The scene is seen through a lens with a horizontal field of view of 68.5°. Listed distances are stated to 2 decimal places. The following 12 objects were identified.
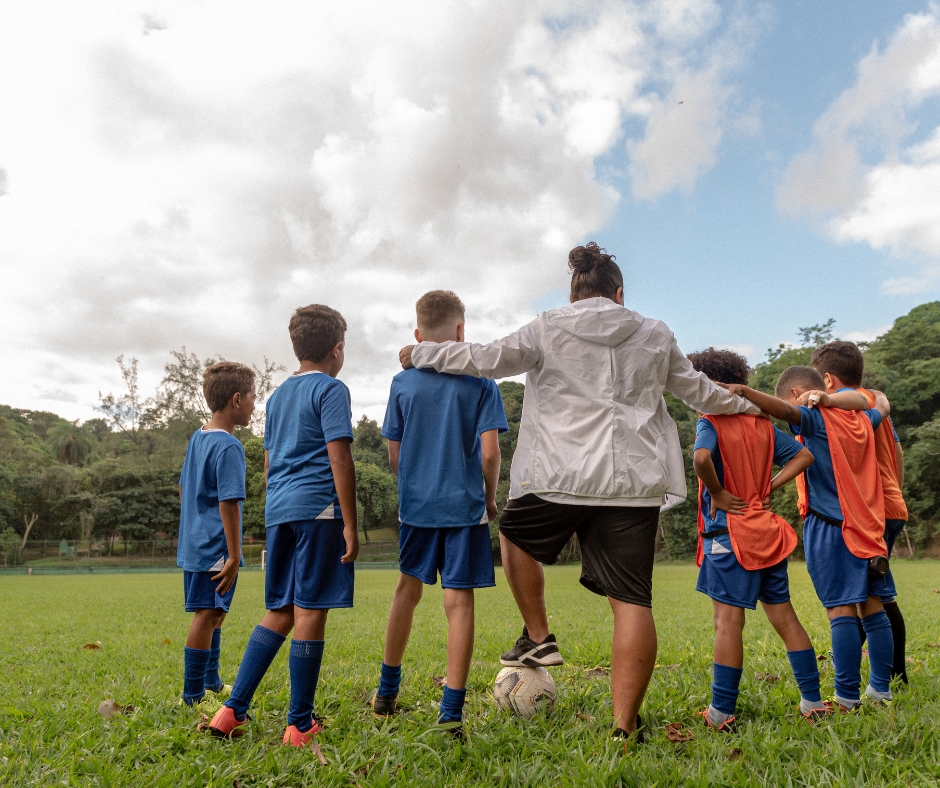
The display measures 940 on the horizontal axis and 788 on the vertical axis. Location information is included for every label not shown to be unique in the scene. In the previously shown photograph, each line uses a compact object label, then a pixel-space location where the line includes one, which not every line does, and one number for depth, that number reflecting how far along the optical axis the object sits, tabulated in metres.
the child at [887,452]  3.90
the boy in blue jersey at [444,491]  3.29
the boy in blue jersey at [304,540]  3.14
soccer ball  3.40
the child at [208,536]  3.75
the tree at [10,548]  44.19
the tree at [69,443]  71.81
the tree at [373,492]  56.78
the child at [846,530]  3.52
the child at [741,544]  3.30
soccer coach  3.02
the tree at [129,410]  58.84
